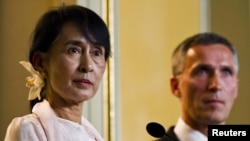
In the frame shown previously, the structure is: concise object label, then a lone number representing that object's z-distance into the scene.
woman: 2.74
